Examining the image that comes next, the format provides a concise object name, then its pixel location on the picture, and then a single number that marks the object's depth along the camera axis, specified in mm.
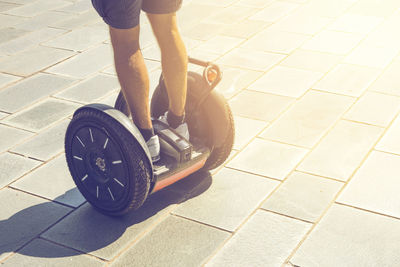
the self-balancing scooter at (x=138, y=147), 3262
